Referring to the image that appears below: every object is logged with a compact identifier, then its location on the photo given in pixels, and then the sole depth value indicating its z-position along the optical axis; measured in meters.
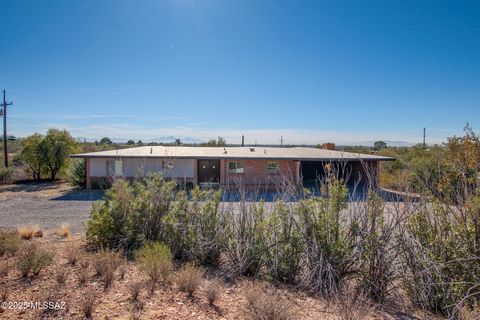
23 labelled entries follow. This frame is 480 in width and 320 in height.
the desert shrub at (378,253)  4.69
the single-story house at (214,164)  20.42
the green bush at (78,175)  21.09
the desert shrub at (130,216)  6.43
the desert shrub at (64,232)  8.09
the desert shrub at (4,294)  3.98
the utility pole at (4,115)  28.54
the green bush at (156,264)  4.70
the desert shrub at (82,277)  4.57
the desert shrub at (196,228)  5.86
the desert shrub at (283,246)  5.20
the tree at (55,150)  23.92
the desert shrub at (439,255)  4.29
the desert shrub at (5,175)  21.94
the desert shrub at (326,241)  4.84
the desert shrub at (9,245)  5.61
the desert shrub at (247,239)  5.44
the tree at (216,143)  43.16
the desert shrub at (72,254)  5.43
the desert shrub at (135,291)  4.18
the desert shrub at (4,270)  4.66
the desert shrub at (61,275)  4.54
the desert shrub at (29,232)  7.68
